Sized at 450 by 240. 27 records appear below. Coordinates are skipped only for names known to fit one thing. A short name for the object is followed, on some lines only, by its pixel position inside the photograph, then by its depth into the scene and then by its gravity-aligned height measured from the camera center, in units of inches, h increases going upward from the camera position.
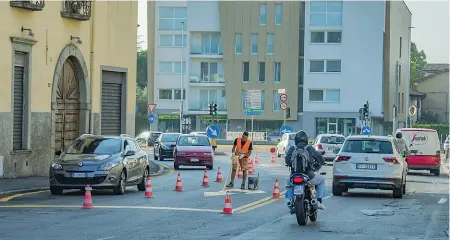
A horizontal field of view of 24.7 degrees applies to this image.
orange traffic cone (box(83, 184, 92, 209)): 795.4 -62.8
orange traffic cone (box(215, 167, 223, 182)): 1239.3 -68.7
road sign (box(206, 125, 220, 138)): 1943.9 -19.1
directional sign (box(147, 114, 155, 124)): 2590.3 +6.7
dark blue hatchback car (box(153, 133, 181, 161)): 2003.0 -48.2
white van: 1587.1 -40.7
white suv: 993.5 -44.2
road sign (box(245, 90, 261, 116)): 3228.3 +74.5
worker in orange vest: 1106.6 -33.4
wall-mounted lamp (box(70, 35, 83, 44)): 1341.0 +105.3
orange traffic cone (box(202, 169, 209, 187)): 1151.6 -67.6
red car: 1619.1 -54.1
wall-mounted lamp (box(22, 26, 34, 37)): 1202.9 +102.1
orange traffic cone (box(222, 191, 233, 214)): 761.6 -64.6
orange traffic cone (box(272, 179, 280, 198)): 952.9 -65.6
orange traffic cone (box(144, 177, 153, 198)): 937.9 -64.9
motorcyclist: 701.3 -26.4
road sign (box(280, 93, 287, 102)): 2180.1 +52.9
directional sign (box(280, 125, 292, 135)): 2203.5 -17.4
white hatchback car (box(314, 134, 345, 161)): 1944.1 -38.8
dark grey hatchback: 941.2 -43.0
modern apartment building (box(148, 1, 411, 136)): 3627.0 +220.3
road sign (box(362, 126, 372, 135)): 2336.4 -16.0
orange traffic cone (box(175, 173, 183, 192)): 1039.4 -67.5
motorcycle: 672.4 -50.7
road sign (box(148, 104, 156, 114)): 2475.5 +29.4
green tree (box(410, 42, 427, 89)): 5610.2 +414.2
